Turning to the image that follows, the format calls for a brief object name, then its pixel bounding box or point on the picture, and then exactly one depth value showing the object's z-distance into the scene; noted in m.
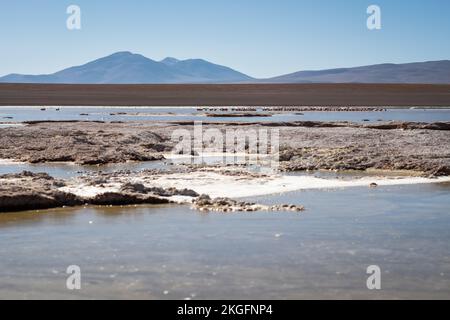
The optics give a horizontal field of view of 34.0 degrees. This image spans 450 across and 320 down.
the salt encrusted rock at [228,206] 9.78
